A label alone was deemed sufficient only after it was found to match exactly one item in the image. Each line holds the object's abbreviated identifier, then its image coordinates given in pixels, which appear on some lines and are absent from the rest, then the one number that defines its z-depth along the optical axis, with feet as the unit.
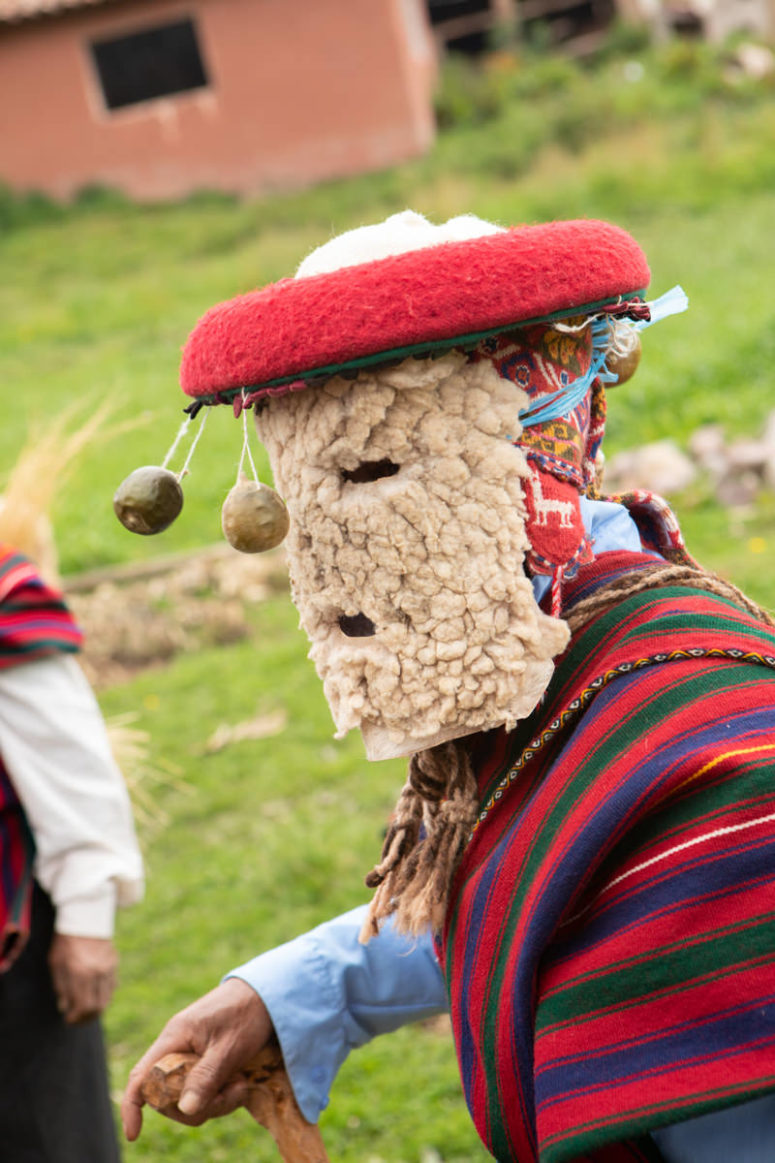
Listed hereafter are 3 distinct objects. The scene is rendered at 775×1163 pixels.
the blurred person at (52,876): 9.66
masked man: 4.51
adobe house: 61.11
